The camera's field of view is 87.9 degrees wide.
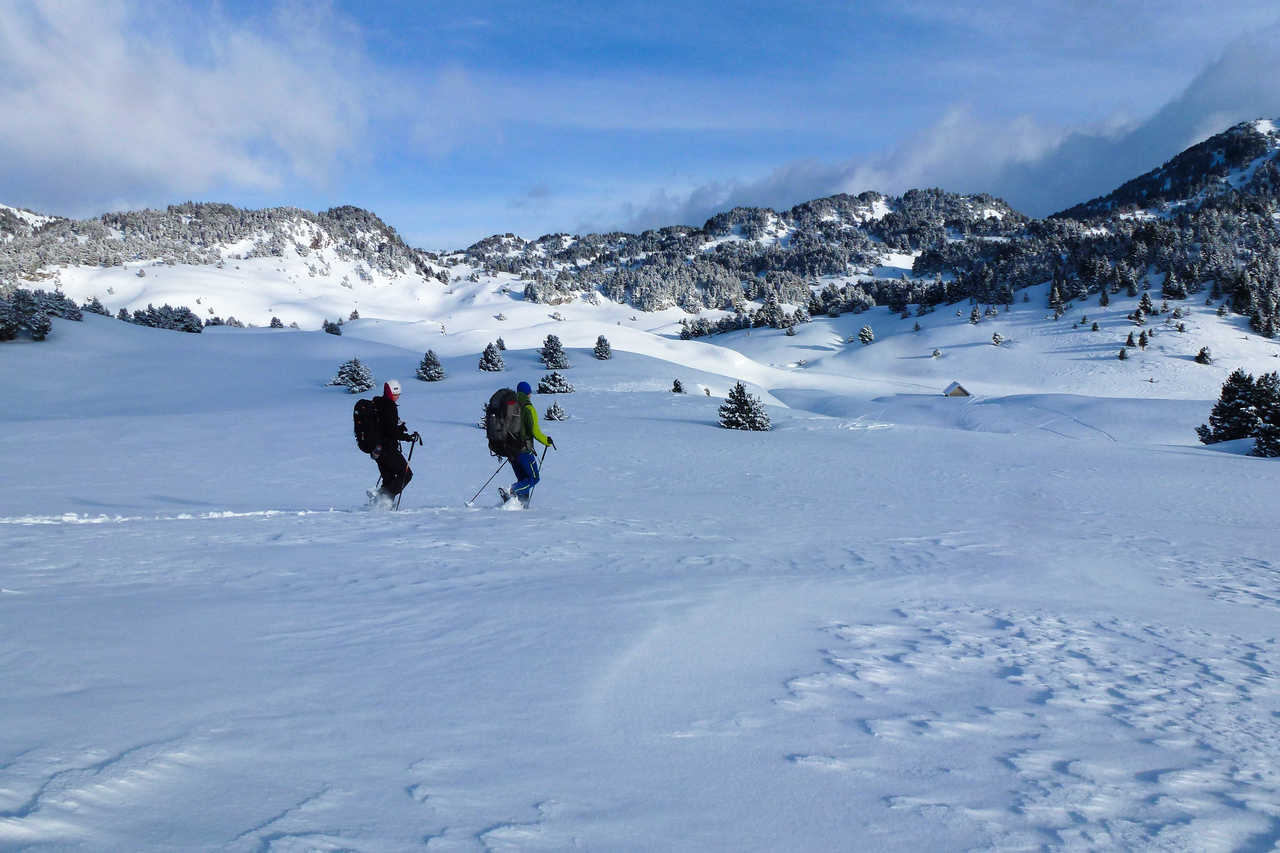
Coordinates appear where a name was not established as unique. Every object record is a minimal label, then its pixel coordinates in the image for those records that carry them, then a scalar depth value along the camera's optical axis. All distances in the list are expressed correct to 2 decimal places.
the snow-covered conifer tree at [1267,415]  18.58
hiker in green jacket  9.69
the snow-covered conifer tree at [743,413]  23.47
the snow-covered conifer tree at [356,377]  32.19
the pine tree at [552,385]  30.98
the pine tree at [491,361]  40.16
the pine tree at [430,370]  37.41
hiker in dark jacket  9.78
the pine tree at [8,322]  34.03
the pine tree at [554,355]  40.06
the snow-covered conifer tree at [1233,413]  22.66
